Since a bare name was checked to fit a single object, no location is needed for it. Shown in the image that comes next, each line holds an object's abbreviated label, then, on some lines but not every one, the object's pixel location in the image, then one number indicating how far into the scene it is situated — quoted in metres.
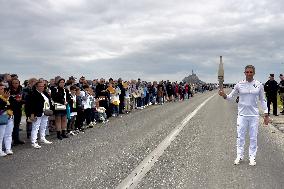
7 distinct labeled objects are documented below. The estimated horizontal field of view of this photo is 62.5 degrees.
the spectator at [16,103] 6.66
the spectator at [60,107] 7.42
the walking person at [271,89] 11.45
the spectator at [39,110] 6.62
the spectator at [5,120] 5.94
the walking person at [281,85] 11.75
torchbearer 4.80
